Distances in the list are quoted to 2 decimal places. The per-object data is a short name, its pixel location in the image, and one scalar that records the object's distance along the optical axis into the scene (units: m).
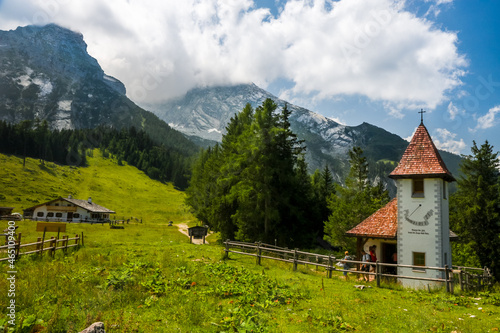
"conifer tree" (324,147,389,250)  34.88
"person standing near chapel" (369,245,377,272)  21.47
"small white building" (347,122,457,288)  19.53
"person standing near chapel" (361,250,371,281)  20.78
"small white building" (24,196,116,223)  66.79
